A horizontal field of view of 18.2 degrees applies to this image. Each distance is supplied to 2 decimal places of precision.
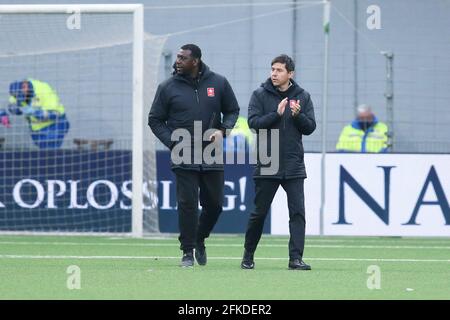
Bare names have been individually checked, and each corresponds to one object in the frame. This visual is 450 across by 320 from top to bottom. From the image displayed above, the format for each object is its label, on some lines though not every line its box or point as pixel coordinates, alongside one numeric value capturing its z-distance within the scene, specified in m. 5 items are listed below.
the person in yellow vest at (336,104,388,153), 18.72
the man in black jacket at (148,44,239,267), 12.71
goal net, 17.97
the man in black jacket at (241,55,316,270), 12.59
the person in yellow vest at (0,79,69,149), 18.78
